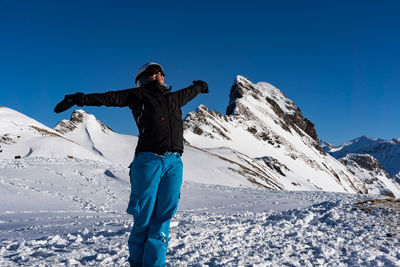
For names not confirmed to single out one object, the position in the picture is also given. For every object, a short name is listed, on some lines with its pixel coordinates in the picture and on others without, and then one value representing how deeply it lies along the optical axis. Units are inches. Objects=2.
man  152.4
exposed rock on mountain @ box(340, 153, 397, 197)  6521.2
